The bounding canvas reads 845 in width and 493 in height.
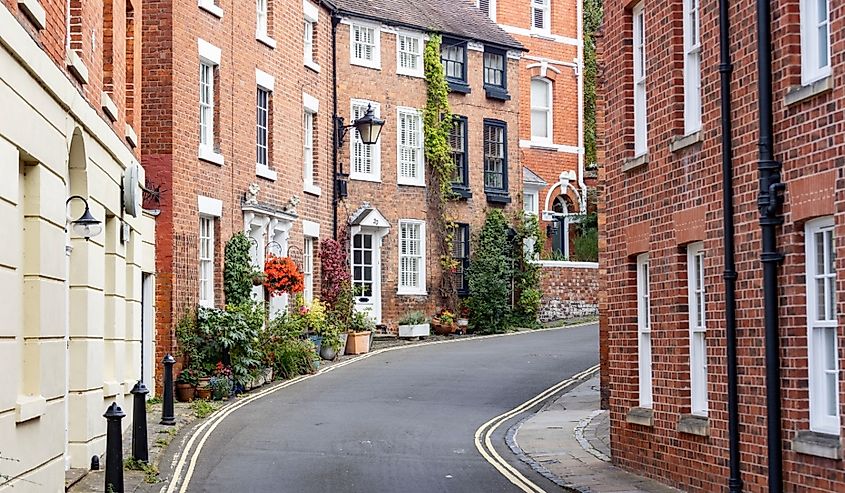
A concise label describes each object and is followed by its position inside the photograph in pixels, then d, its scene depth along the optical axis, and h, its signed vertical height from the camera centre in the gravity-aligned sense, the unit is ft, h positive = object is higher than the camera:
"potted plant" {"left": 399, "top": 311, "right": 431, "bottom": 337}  116.67 -1.26
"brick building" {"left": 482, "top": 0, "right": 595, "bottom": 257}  143.64 +22.05
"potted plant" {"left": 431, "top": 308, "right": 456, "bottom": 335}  120.16 -1.09
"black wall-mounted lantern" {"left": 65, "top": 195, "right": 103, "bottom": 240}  46.39 +3.03
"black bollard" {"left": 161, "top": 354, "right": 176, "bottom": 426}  64.49 -4.03
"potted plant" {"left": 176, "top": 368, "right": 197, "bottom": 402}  76.89 -3.92
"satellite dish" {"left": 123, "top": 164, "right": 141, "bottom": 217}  60.85 +5.47
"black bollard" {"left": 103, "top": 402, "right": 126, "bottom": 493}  42.83 -4.25
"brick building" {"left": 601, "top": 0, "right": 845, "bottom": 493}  38.83 +2.13
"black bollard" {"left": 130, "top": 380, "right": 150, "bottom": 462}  50.31 -3.99
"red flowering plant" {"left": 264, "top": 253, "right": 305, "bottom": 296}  91.30 +2.35
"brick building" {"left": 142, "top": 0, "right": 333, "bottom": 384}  78.74 +11.50
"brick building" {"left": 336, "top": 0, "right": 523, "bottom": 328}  115.55 +15.20
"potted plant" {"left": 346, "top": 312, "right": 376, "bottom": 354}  103.45 -1.63
